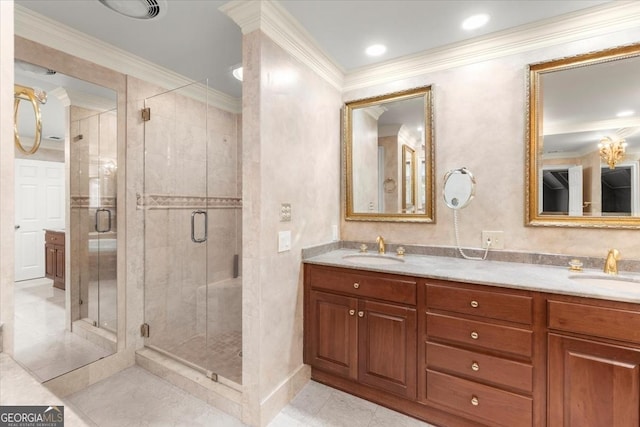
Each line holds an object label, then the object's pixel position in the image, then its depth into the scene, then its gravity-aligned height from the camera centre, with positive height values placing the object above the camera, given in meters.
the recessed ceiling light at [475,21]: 1.82 +1.21
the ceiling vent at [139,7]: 1.67 +1.20
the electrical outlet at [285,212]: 1.90 +0.00
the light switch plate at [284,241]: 1.89 -0.19
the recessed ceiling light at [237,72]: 2.48 +1.20
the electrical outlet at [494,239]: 2.04 -0.19
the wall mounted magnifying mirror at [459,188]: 2.09 +0.18
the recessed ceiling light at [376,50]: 2.14 +1.21
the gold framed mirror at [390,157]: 2.29 +0.46
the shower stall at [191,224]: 2.53 -0.12
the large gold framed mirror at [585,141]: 1.74 +0.45
